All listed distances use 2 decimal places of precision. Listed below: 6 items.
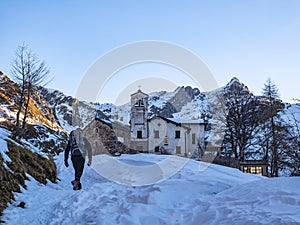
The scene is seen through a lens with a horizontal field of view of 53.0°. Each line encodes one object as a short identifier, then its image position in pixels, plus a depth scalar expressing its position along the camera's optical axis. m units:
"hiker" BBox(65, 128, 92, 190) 9.94
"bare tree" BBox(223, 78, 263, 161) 23.55
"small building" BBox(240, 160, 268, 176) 21.53
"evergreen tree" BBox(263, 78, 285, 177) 22.23
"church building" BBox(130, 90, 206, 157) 38.97
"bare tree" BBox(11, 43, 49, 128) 27.30
